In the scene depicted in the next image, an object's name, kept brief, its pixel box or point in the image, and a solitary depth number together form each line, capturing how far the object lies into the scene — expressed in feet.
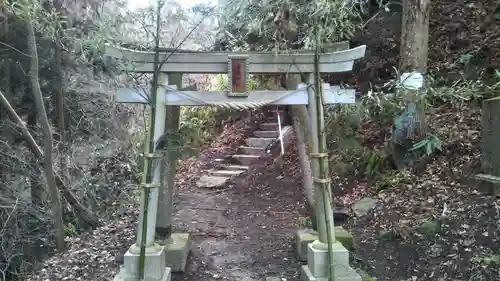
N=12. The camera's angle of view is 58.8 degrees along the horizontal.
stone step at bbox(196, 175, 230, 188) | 29.25
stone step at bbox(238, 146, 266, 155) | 33.09
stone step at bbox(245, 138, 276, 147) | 33.67
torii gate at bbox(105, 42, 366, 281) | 12.58
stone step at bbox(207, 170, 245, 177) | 30.63
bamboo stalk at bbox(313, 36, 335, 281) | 12.49
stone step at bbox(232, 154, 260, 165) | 32.13
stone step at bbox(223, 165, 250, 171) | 31.35
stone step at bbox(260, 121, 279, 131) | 36.01
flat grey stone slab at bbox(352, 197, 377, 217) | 19.11
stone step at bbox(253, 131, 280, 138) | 34.48
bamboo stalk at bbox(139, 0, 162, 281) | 11.90
